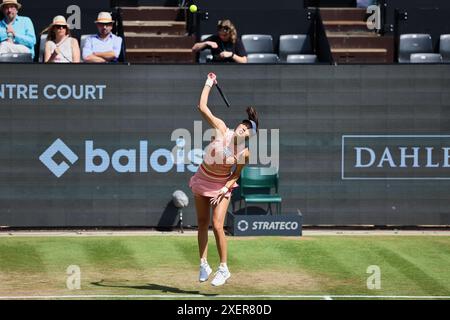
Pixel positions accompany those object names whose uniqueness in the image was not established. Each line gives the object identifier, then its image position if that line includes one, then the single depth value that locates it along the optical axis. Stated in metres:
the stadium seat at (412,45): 22.97
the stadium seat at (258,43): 22.55
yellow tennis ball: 21.30
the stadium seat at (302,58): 21.98
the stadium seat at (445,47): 23.09
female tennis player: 14.88
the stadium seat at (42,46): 21.20
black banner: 19.97
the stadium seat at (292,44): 22.78
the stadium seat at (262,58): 21.70
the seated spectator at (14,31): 20.58
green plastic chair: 20.14
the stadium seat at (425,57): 22.22
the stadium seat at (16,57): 20.30
